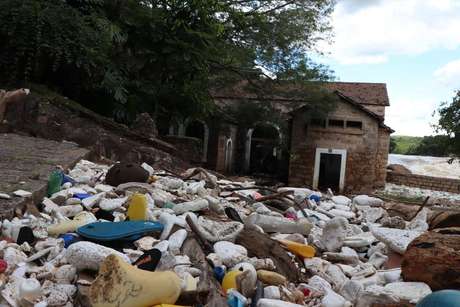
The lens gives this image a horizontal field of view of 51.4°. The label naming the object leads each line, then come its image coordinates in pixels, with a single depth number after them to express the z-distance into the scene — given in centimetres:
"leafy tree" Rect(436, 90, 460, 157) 1516
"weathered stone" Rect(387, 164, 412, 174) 2060
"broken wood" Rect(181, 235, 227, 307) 186
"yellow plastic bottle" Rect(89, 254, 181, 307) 168
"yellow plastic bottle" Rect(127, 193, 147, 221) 275
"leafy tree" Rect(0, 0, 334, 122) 685
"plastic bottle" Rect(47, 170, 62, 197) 328
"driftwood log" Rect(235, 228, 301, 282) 239
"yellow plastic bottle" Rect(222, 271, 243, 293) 207
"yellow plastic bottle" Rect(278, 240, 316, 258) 267
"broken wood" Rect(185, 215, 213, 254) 247
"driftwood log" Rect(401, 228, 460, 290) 206
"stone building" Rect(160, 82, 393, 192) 1620
